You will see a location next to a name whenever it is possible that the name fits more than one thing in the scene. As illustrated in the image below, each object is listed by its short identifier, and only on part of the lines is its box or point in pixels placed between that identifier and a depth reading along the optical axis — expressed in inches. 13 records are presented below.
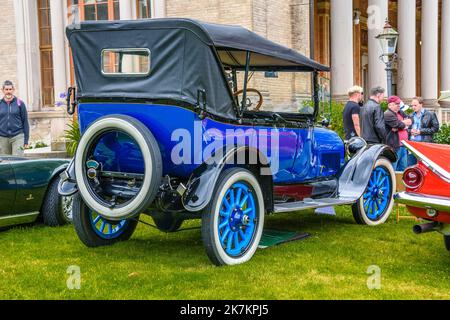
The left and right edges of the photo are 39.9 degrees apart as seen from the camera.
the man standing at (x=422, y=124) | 443.8
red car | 204.1
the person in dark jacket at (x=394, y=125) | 387.5
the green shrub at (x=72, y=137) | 552.3
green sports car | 272.8
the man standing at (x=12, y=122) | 391.5
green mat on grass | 251.5
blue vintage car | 208.1
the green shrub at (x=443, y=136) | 547.5
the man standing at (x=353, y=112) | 389.7
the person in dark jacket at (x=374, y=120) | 357.1
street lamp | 576.7
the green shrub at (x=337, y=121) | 560.7
